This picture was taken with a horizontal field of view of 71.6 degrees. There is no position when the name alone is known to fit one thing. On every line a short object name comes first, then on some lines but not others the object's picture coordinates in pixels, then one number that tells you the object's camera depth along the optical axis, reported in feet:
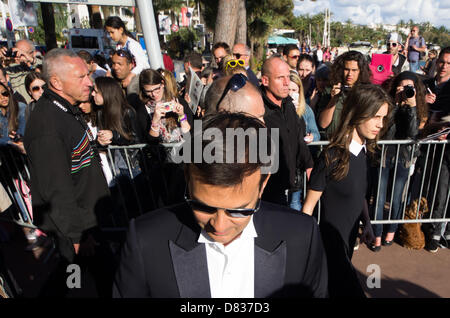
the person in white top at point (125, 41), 17.20
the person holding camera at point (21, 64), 18.72
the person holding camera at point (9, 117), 13.28
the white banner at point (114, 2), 15.14
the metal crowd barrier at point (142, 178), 11.43
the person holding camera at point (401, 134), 11.28
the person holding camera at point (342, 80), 12.37
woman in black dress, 8.00
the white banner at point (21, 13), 30.89
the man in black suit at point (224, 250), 4.03
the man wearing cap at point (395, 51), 18.66
